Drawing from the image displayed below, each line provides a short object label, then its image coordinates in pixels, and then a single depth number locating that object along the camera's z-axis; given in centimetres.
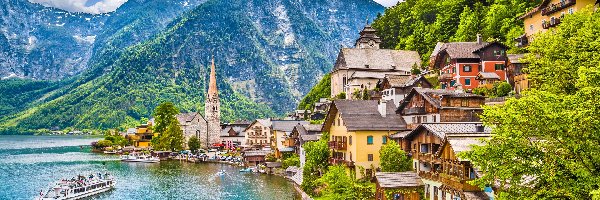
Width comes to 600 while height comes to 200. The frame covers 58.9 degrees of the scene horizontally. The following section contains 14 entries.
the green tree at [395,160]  3941
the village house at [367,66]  8806
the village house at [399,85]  6041
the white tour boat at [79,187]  5888
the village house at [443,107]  4275
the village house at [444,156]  2952
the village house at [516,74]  5200
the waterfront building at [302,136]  6691
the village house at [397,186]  3500
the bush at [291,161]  7458
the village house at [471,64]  6175
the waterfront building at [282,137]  8287
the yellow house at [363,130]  4544
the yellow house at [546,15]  5125
